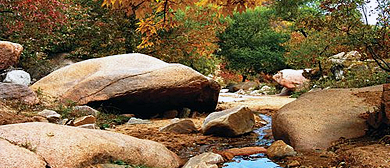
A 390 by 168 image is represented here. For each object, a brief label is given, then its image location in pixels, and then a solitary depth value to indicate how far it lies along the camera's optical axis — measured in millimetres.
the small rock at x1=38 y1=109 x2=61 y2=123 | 5191
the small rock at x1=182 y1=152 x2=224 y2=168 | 3387
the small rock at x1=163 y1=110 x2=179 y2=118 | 7283
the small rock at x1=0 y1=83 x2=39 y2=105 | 6012
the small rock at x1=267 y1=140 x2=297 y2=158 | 3836
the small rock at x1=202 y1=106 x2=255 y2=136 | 5102
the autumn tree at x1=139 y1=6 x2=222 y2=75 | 13577
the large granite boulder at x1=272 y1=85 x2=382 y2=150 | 4098
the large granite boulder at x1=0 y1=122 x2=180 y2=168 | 2736
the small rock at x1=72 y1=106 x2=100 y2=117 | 6071
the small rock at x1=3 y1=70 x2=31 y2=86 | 7911
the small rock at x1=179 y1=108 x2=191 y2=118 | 7363
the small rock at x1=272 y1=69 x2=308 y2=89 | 15345
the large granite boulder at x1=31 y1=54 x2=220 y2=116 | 6738
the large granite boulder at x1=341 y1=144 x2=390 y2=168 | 3123
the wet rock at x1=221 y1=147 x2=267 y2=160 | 3950
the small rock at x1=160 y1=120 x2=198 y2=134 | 5379
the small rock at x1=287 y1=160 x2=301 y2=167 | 3473
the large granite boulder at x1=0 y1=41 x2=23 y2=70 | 7410
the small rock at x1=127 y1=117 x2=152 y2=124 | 6212
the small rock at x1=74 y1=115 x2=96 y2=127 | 5207
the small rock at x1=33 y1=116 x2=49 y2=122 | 4586
